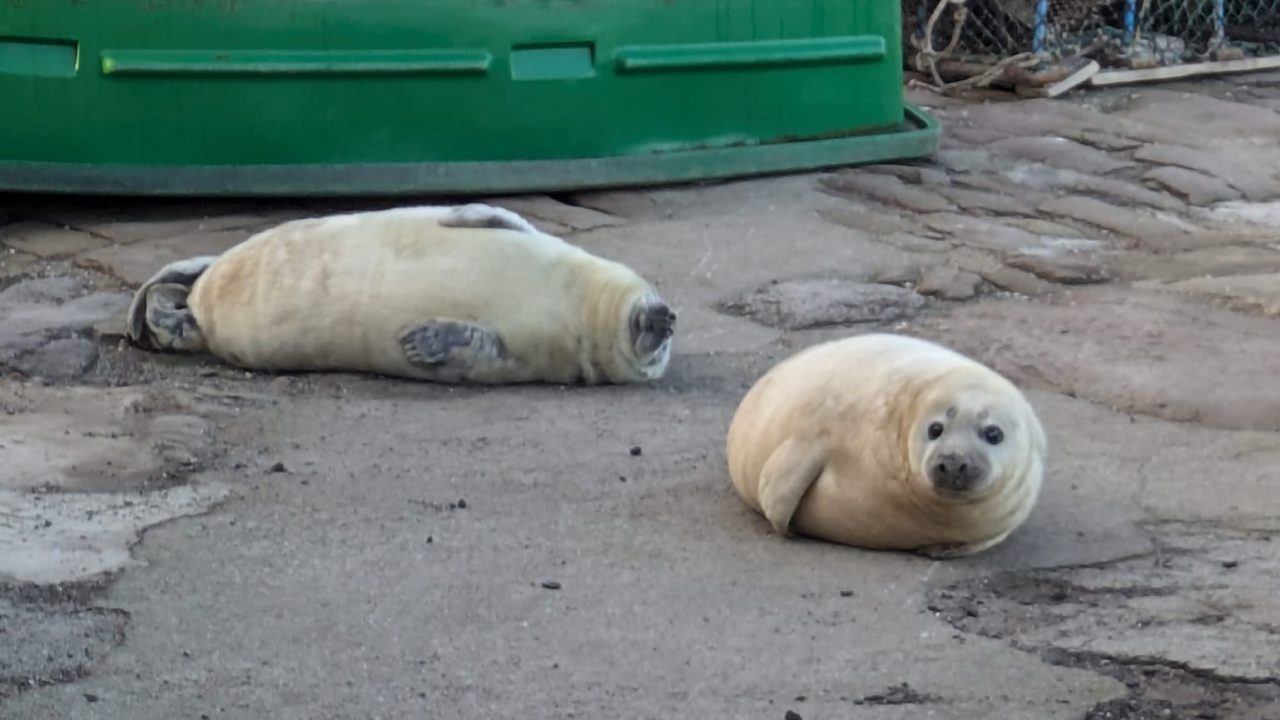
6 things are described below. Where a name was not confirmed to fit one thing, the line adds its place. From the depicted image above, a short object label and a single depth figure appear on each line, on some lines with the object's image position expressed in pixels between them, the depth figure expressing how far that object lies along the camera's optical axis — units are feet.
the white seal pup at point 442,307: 33.83
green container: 45.29
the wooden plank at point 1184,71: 64.69
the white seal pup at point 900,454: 24.25
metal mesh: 65.67
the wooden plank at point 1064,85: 63.31
